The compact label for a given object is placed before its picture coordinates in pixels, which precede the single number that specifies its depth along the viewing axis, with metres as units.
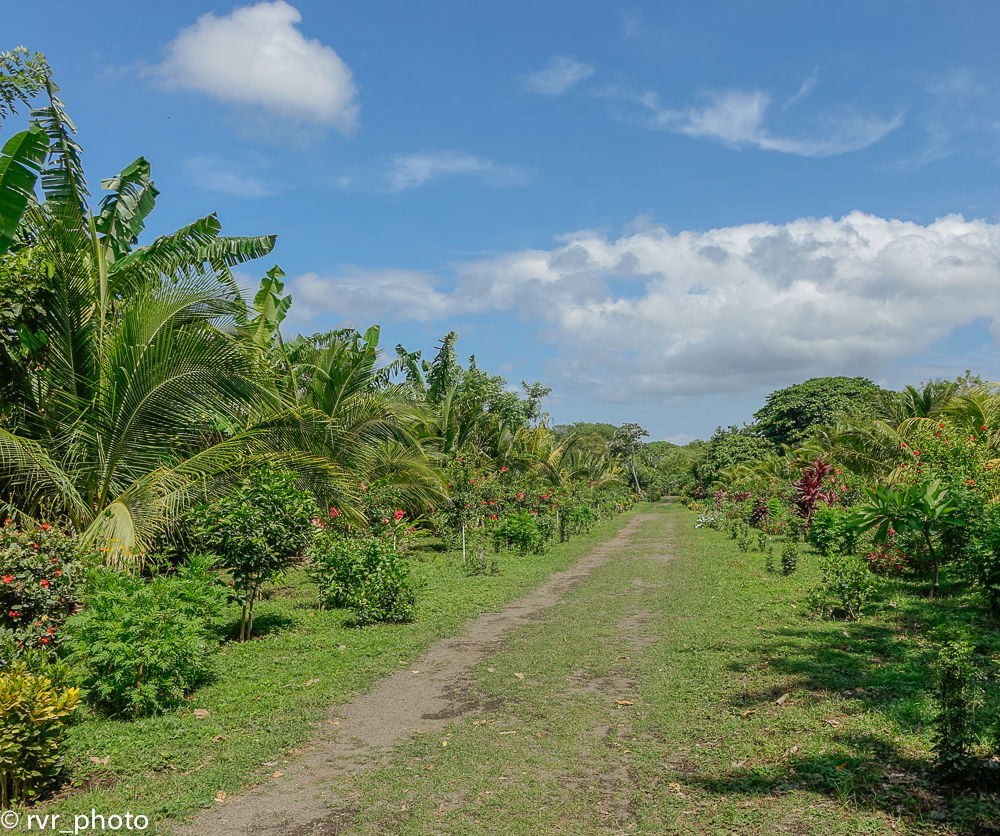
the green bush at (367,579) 10.05
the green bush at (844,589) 9.17
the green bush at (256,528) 8.41
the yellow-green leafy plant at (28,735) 4.37
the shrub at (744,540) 19.30
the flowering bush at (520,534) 19.30
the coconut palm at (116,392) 8.61
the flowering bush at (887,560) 11.32
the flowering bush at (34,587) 6.27
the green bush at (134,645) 5.89
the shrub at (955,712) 4.16
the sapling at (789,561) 13.76
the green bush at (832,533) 13.78
